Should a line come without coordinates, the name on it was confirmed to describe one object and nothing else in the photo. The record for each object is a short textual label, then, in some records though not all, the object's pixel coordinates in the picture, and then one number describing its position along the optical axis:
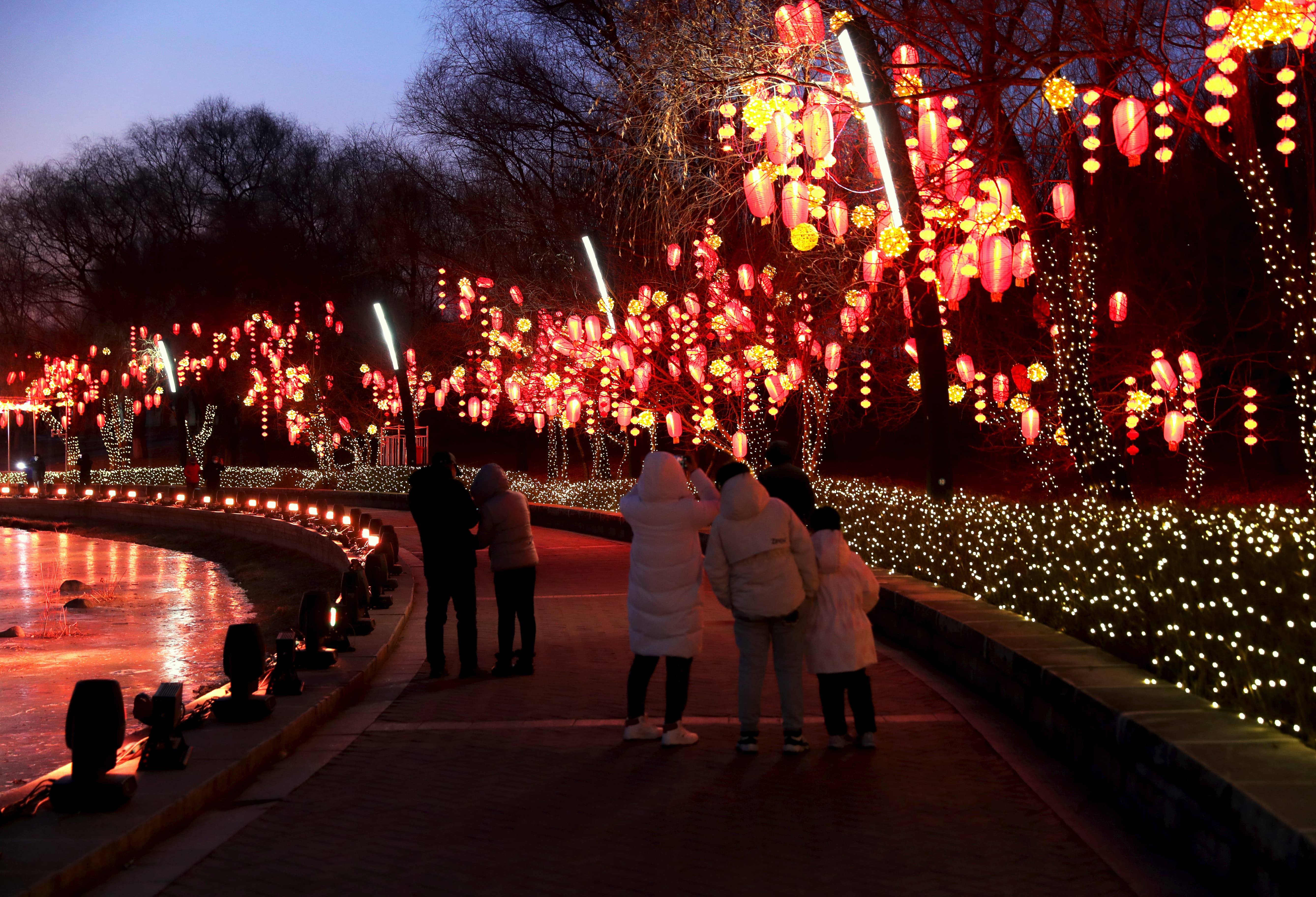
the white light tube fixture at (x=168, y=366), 48.88
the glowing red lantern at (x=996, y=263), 13.46
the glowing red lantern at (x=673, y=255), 23.67
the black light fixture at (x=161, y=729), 6.65
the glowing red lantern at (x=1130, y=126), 11.93
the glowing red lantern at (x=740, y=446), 25.66
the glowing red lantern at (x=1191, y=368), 20.12
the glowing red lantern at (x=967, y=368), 21.78
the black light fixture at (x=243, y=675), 7.95
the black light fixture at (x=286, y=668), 8.80
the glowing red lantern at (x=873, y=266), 16.55
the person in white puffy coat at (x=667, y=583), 7.66
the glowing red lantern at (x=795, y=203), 12.95
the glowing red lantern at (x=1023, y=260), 13.75
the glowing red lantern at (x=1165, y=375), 19.30
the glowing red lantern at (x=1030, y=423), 22.25
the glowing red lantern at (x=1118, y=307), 21.28
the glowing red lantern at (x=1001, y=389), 23.95
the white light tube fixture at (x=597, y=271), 26.33
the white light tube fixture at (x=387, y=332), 35.56
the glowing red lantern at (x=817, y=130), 12.41
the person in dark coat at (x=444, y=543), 10.19
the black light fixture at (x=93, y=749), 5.81
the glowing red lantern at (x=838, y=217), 13.90
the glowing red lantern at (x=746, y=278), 22.59
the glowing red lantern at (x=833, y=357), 22.42
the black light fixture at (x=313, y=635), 9.99
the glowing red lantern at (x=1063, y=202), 14.26
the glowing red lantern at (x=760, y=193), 12.72
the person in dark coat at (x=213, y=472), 45.06
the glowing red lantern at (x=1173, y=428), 20.41
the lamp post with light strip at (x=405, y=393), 35.81
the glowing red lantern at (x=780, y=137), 12.67
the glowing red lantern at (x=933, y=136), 13.80
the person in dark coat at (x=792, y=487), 9.62
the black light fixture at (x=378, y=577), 14.20
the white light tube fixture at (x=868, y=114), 13.09
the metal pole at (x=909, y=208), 13.28
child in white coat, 7.48
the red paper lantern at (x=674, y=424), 27.20
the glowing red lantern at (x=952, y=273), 13.80
